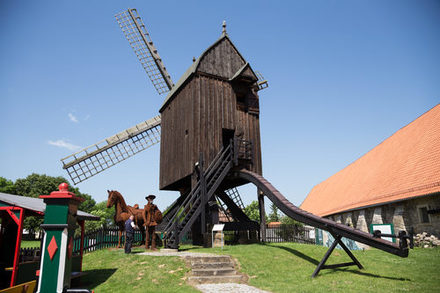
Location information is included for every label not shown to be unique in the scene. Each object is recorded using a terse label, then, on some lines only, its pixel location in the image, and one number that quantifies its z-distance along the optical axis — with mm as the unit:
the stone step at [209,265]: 9011
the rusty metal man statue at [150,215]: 12500
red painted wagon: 6547
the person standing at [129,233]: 10828
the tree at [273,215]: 55875
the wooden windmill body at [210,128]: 15078
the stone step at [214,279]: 8157
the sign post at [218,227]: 11703
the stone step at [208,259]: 9445
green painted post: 3752
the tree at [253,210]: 64844
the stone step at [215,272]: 8602
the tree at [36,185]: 46781
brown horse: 12852
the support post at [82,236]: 9180
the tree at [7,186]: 46688
